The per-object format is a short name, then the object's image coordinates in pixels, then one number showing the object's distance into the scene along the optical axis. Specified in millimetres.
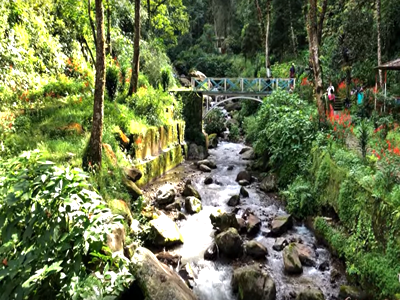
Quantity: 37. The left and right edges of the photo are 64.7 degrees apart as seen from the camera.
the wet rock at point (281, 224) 9594
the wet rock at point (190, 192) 12203
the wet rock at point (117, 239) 6004
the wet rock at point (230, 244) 8406
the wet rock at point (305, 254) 8078
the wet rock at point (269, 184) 13016
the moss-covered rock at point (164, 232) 8547
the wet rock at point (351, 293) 6600
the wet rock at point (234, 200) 11862
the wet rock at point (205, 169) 16172
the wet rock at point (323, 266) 7855
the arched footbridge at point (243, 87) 19781
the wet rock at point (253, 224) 9695
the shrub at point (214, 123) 24219
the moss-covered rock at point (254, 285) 6707
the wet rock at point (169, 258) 7996
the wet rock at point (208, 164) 16828
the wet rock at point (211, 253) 8422
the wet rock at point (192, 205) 10992
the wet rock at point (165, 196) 11172
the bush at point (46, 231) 3295
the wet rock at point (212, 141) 21652
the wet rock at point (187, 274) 7375
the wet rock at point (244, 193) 12680
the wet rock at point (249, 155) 18109
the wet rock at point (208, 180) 14243
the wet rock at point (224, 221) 9695
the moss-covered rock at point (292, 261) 7773
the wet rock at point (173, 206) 10910
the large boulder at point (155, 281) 5601
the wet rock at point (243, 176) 14509
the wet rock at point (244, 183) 14078
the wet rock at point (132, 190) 9352
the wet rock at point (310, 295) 6535
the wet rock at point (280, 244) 8851
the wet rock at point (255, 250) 8430
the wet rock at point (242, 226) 9750
